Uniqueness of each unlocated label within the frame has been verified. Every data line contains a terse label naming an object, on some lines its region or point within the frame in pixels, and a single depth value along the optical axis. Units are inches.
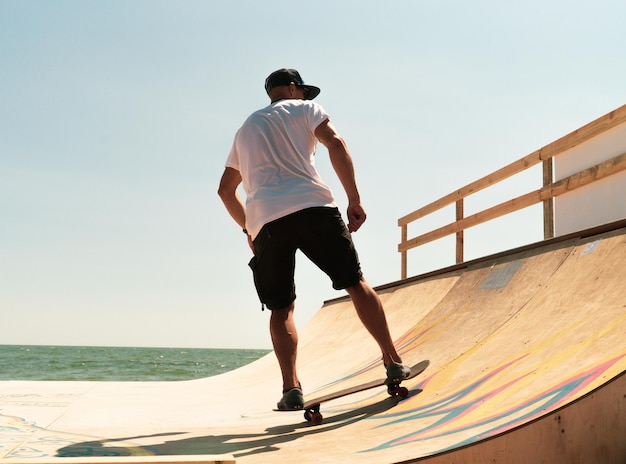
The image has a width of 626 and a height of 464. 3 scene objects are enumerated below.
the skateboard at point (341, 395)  113.2
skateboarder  112.4
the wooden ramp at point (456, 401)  72.8
